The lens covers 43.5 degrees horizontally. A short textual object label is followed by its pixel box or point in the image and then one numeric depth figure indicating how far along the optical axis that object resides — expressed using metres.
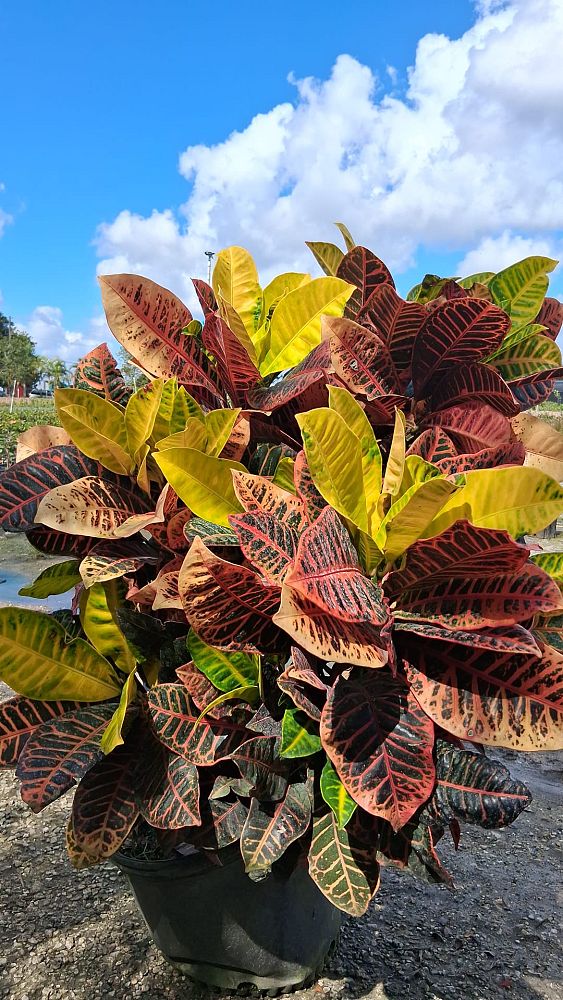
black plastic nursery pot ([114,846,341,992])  1.56
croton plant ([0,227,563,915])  0.90
